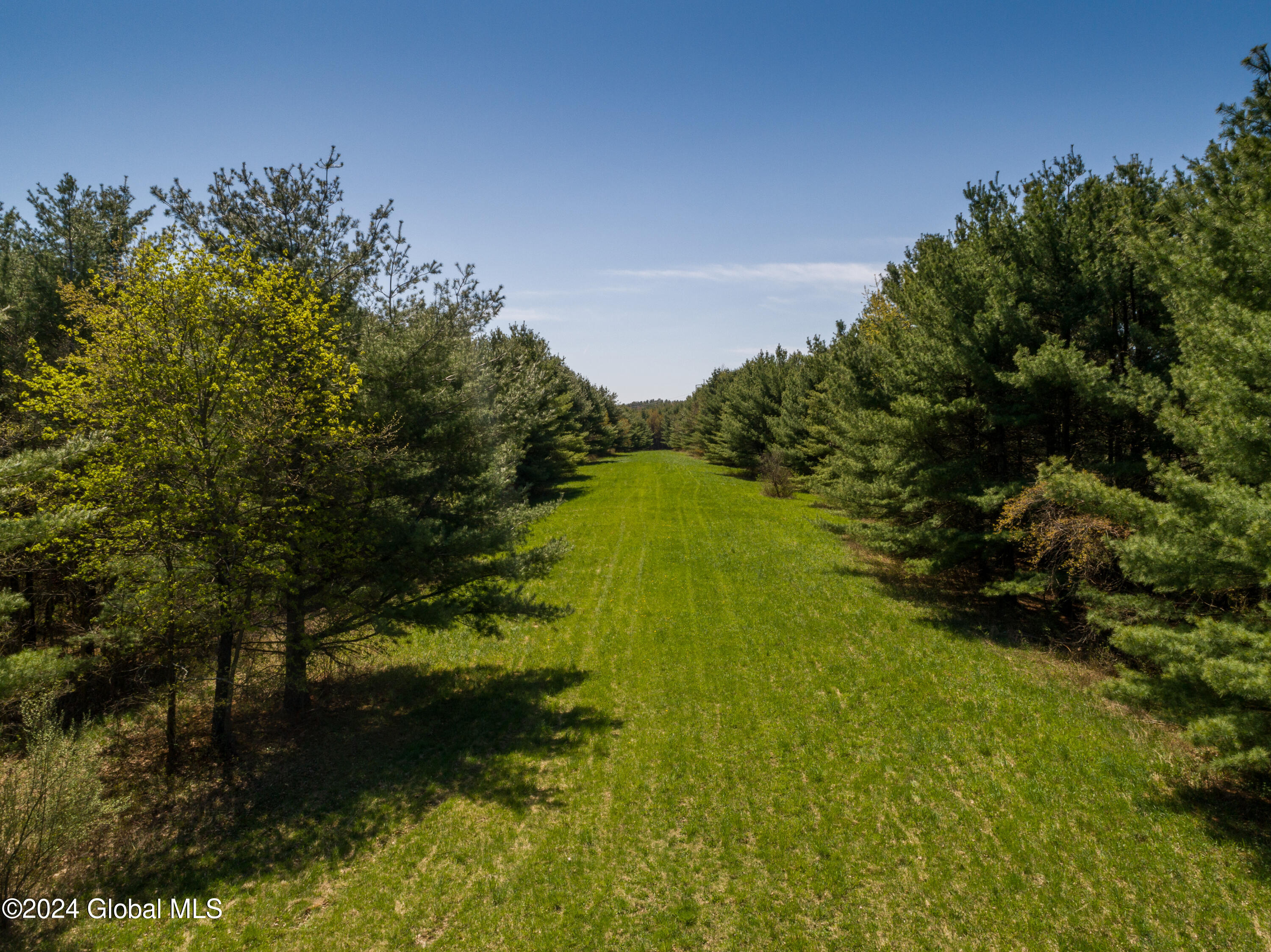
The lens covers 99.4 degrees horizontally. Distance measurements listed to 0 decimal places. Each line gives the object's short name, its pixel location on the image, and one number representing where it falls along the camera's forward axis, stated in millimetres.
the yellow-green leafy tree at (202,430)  7516
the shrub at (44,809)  5797
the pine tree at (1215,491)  6348
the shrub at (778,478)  37031
